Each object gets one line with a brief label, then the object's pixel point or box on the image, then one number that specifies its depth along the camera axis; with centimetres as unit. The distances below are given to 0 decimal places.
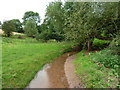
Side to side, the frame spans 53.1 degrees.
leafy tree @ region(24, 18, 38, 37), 2886
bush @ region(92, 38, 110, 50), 1433
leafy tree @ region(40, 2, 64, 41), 1424
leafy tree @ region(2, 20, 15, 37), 2695
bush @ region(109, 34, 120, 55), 747
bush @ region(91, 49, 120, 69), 700
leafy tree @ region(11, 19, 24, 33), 4335
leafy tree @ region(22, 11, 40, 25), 4551
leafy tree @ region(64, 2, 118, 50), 920
